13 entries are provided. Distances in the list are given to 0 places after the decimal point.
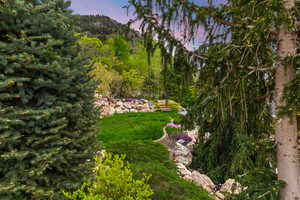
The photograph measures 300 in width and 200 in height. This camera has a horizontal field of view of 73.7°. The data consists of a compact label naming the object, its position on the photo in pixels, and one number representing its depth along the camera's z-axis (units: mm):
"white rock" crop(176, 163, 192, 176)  4555
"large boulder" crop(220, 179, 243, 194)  4363
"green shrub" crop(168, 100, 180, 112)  16378
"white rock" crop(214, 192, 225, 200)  4184
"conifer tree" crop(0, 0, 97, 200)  2010
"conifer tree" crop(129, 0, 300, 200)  1710
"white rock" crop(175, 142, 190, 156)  6804
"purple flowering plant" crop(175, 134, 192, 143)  8383
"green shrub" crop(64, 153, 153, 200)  2041
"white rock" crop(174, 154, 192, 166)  6109
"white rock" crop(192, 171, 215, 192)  4442
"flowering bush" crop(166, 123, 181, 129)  9461
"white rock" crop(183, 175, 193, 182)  4305
